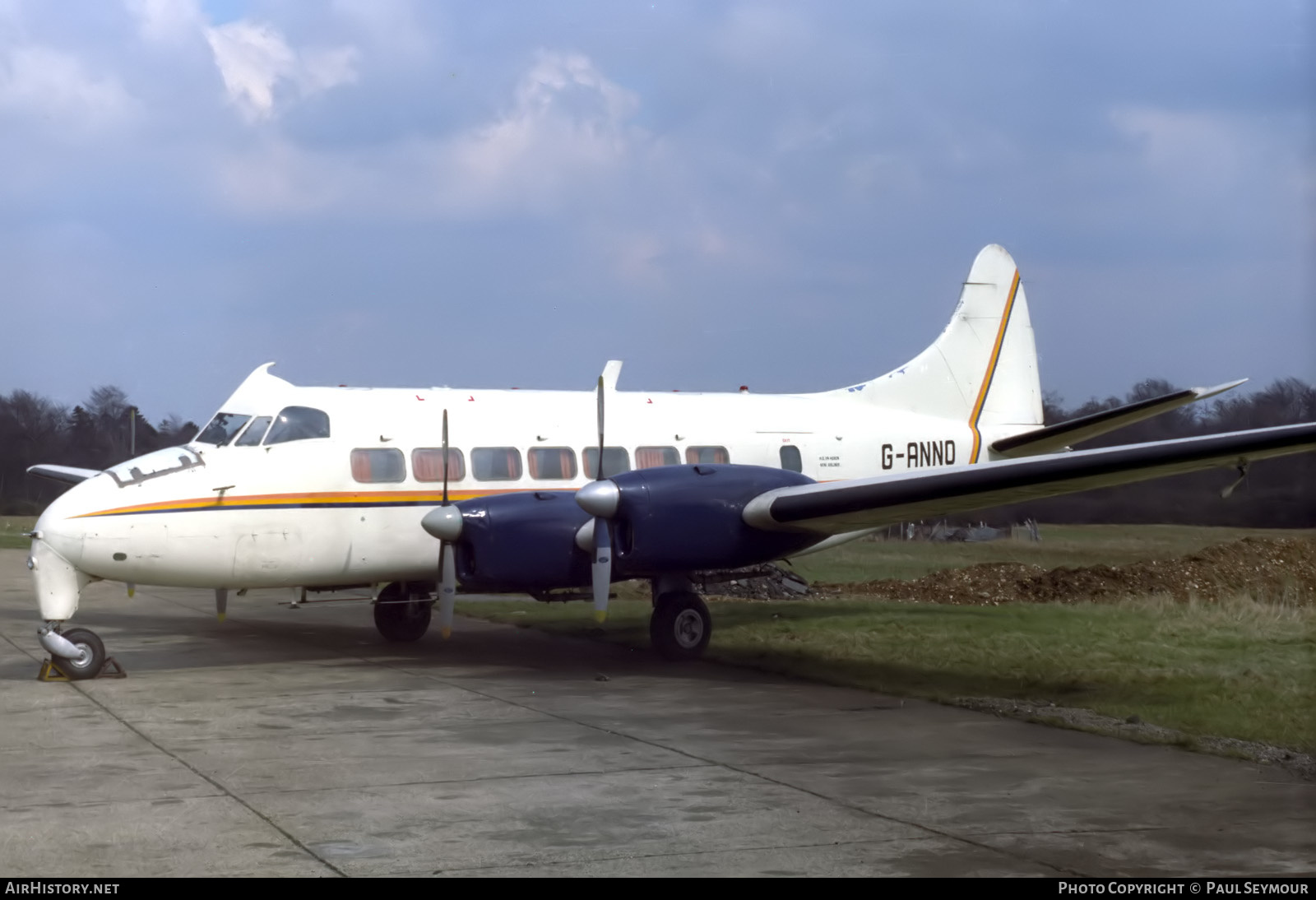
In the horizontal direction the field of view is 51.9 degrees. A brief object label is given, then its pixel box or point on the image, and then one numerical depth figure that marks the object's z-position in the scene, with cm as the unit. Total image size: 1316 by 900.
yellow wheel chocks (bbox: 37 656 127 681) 1213
